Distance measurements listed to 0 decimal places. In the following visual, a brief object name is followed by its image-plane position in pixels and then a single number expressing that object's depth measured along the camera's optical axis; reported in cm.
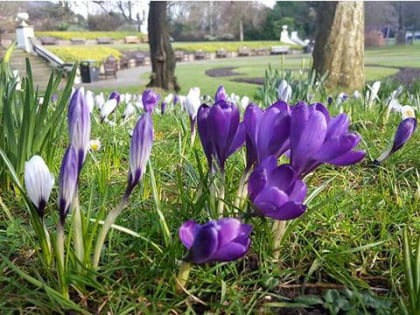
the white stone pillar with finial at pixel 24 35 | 1633
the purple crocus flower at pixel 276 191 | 20
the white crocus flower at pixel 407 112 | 54
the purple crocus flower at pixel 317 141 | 22
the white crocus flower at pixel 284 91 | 55
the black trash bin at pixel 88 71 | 1303
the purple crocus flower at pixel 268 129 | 23
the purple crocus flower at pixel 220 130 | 24
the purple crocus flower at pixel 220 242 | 18
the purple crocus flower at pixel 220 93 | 31
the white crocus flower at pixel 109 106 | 55
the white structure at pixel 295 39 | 3383
